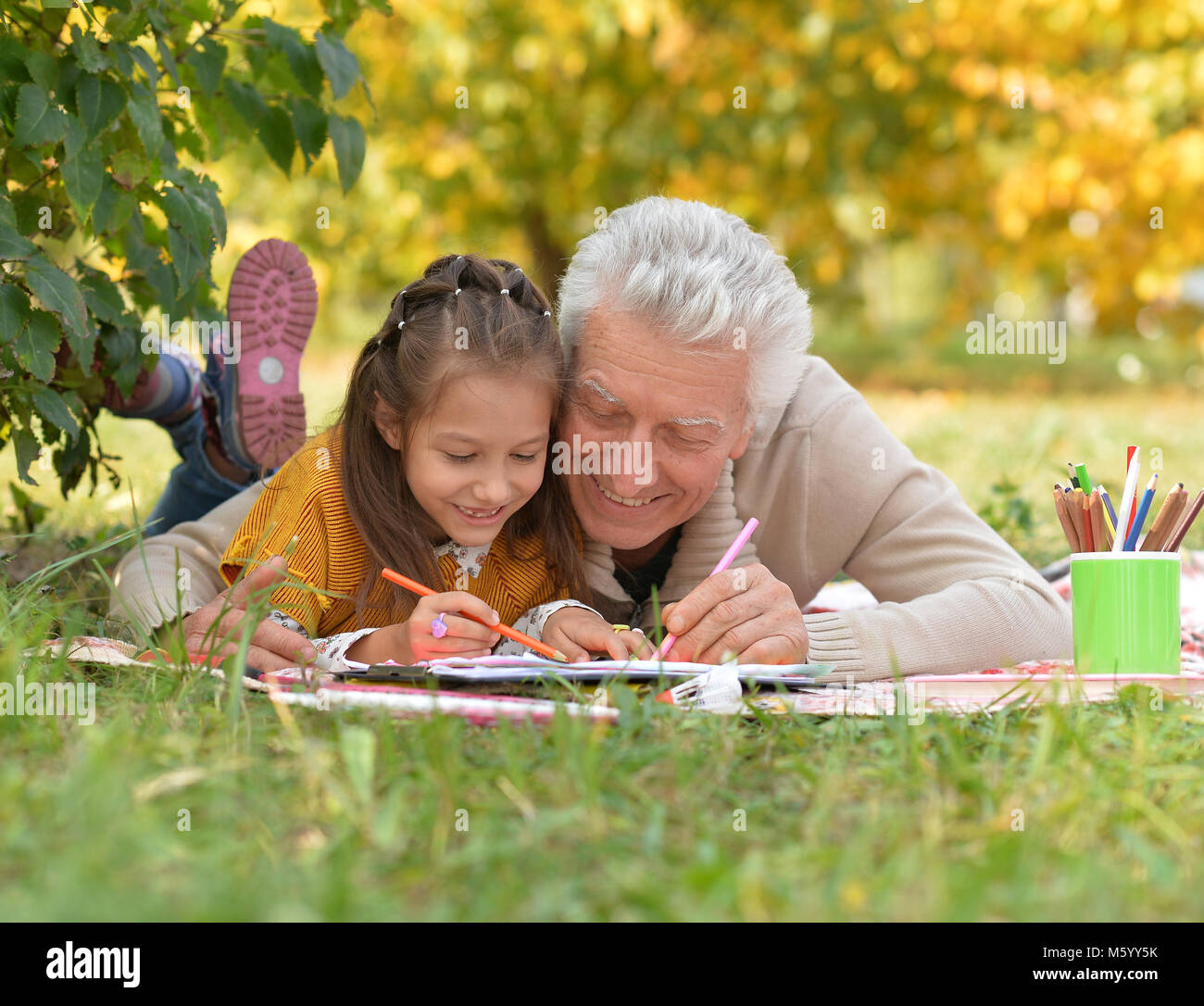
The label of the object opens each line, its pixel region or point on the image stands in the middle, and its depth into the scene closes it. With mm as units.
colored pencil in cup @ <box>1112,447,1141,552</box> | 2496
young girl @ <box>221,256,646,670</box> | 2635
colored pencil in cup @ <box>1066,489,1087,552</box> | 2561
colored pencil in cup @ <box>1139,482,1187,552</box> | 2475
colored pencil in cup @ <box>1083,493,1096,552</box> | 2539
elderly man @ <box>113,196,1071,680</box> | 2568
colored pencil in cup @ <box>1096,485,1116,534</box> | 2527
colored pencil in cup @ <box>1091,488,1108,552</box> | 2537
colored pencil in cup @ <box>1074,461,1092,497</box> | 2596
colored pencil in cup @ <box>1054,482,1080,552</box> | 2580
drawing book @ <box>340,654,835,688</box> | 2154
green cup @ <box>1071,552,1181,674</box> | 2475
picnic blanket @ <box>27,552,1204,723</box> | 1934
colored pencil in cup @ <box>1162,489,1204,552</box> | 2467
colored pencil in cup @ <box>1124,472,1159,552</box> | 2473
